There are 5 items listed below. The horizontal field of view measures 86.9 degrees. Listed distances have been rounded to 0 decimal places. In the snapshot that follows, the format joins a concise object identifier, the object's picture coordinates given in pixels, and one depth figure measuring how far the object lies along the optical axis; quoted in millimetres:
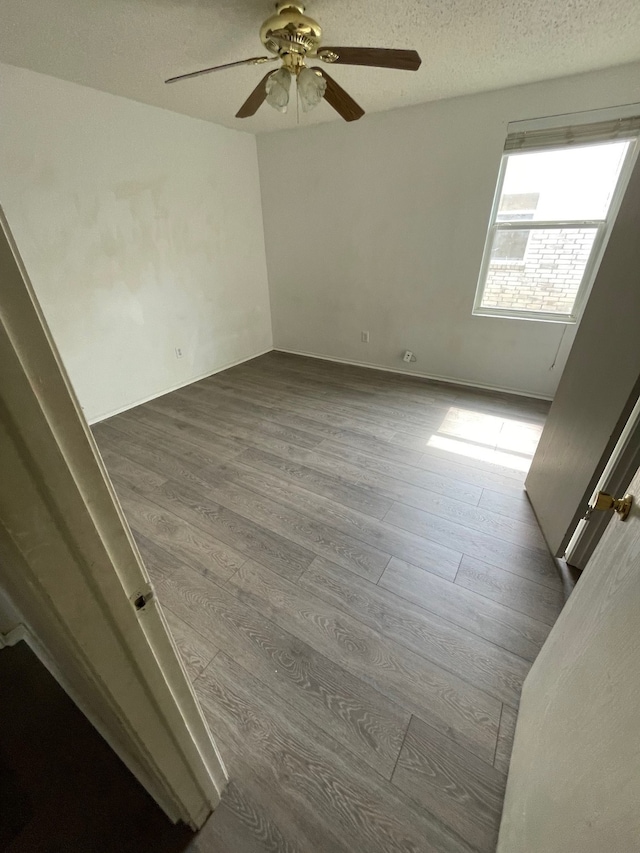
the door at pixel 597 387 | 1253
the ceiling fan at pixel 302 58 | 1507
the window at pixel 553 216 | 2436
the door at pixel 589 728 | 439
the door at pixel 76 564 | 346
